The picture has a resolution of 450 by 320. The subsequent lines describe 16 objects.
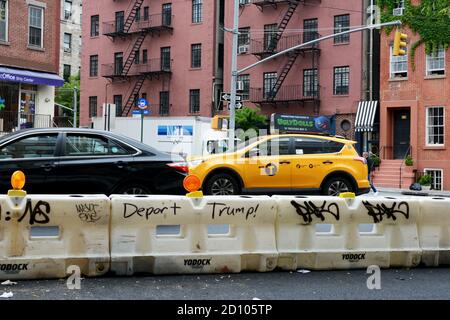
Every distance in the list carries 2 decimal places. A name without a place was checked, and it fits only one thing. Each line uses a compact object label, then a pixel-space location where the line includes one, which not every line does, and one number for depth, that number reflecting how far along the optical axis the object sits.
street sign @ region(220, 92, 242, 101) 24.69
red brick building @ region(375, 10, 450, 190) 29.55
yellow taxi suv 12.27
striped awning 32.56
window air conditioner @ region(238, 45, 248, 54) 38.75
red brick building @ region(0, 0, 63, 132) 24.58
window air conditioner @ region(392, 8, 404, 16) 31.26
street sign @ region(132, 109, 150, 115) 38.16
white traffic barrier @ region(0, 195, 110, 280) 5.95
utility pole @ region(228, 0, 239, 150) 24.09
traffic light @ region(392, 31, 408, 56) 22.14
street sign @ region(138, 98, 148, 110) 27.16
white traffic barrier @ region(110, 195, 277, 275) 6.29
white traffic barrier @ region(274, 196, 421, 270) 6.70
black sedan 8.93
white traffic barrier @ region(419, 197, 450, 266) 7.09
